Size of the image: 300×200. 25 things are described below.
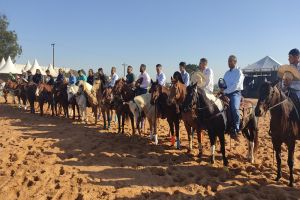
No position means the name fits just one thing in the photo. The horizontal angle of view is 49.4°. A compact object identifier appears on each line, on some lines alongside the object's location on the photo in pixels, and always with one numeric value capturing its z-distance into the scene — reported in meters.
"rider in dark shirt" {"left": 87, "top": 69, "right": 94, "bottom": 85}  16.07
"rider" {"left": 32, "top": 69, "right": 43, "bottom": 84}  19.63
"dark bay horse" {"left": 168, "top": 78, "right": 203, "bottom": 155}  8.80
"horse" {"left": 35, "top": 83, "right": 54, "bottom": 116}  17.66
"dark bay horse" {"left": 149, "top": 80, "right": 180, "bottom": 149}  9.94
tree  68.32
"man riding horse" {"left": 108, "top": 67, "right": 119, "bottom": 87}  13.63
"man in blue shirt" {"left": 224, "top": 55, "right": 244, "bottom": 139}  8.41
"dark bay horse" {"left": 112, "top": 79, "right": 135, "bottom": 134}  11.94
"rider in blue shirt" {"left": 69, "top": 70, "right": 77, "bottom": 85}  16.72
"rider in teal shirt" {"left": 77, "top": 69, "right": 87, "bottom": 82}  16.01
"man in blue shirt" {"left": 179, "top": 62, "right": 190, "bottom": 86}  10.88
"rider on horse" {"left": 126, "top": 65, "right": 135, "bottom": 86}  12.60
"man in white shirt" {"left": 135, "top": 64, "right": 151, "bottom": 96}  11.93
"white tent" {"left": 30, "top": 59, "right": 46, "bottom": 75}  42.69
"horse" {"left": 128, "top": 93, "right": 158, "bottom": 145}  10.71
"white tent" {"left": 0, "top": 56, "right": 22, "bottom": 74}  41.38
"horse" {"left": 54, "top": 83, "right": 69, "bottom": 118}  16.31
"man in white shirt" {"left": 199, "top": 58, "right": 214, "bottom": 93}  9.38
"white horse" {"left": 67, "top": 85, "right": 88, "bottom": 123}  14.64
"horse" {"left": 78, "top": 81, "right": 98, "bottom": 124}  14.08
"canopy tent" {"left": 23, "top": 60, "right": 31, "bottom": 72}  45.06
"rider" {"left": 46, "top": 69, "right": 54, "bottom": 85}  19.16
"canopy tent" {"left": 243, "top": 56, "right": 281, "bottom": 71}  33.94
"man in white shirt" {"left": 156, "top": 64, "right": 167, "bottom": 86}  11.28
